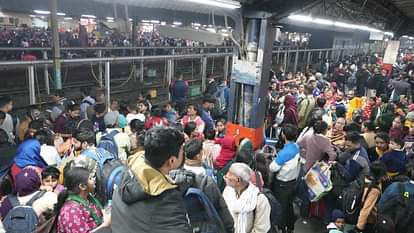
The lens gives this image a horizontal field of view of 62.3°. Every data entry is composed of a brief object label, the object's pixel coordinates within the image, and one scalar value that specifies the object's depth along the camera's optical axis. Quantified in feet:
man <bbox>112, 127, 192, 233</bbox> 5.76
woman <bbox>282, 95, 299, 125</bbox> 22.94
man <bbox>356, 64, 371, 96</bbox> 39.45
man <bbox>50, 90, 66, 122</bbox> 19.62
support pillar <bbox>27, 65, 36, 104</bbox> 22.72
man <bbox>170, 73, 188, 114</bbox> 29.09
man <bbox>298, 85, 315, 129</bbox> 23.99
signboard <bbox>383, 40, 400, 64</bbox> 49.90
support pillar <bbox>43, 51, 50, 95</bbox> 28.81
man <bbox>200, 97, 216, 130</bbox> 20.88
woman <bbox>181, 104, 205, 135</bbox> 19.47
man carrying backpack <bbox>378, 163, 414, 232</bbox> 11.98
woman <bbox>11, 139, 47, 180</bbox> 12.98
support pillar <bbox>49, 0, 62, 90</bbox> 25.24
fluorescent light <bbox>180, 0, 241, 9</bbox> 14.50
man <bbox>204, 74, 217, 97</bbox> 30.68
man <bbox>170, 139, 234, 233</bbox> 8.04
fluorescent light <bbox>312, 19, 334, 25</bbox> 27.11
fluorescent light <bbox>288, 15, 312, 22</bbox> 21.40
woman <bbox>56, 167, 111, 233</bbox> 7.98
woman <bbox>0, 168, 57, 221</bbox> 9.86
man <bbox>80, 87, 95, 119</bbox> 20.79
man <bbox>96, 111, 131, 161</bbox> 15.14
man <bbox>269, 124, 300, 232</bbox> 13.76
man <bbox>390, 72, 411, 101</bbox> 32.63
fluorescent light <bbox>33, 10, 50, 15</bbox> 42.17
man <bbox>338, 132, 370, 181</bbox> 14.12
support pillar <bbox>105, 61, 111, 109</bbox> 24.13
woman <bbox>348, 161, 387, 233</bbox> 12.76
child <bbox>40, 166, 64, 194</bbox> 10.75
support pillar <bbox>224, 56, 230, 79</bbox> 40.44
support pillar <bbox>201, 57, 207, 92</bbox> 36.11
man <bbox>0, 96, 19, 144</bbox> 17.13
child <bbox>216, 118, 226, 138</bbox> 19.96
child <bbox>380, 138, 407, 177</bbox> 14.51
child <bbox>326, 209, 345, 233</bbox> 13.03
